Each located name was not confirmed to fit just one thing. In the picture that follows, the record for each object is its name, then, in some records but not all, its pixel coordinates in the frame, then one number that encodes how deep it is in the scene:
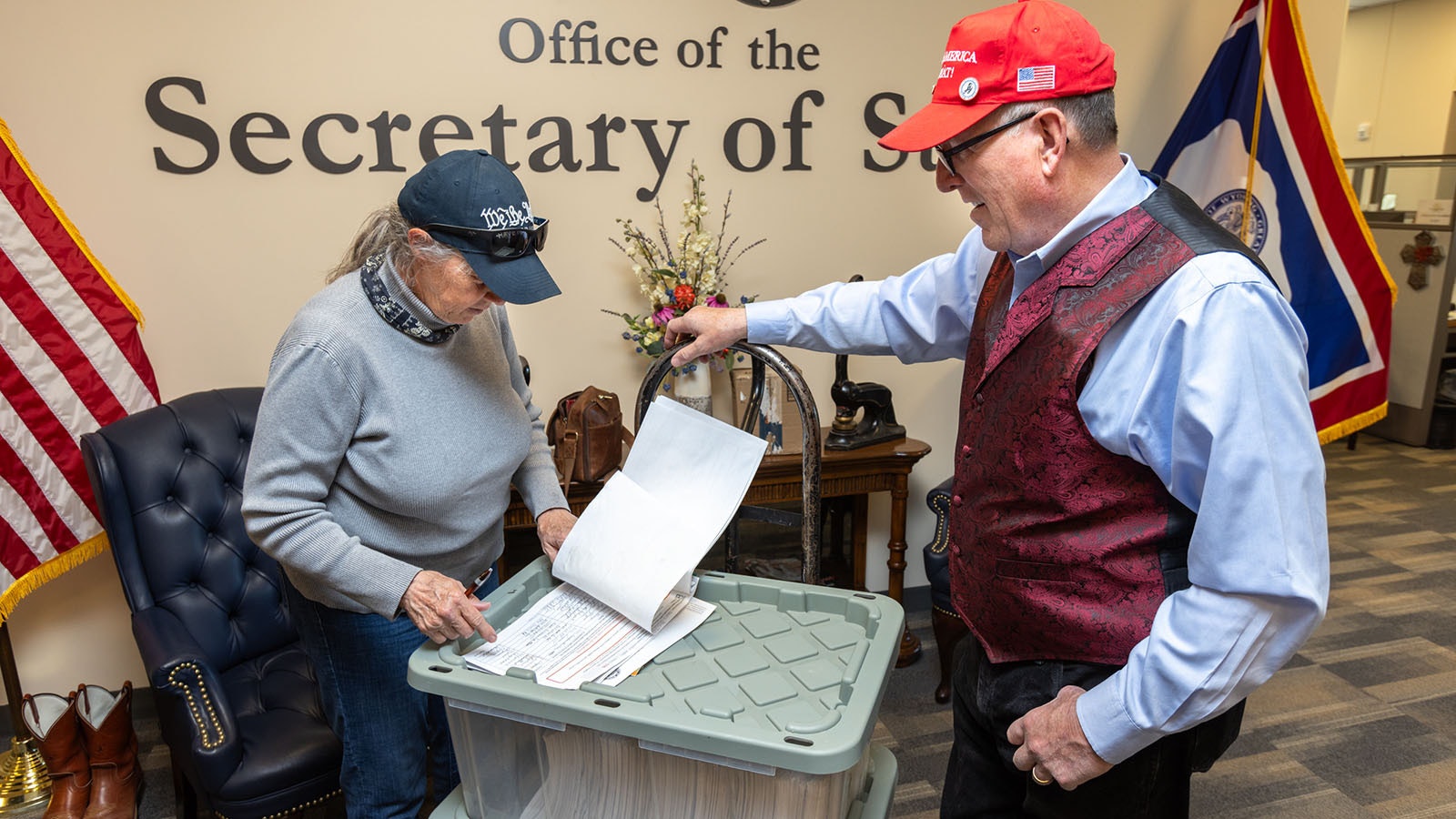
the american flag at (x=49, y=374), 2.08
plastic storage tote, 0.96
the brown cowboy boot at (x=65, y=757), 2.20
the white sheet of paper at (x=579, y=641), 1.07
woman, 1.30
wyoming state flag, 2.98
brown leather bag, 2.48
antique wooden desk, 2.70
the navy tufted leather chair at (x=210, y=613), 1.84
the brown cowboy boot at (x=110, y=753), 2.23
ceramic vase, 2.72
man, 0.91
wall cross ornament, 5.09
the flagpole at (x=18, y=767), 2.32
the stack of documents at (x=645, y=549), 1.14
